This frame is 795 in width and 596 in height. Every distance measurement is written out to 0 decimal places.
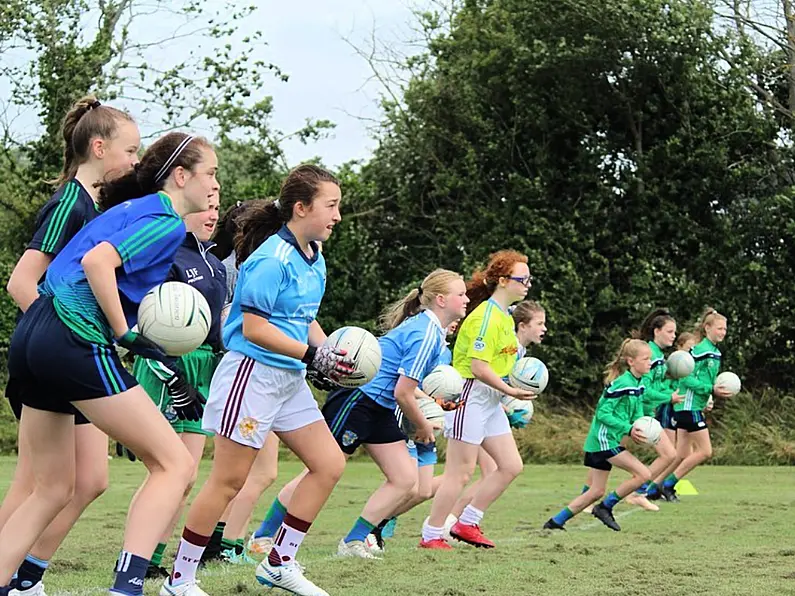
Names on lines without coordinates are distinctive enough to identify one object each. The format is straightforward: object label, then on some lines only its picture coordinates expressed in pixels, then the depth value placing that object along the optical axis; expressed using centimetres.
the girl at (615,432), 1038
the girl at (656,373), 1238
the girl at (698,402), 1345
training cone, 1440
